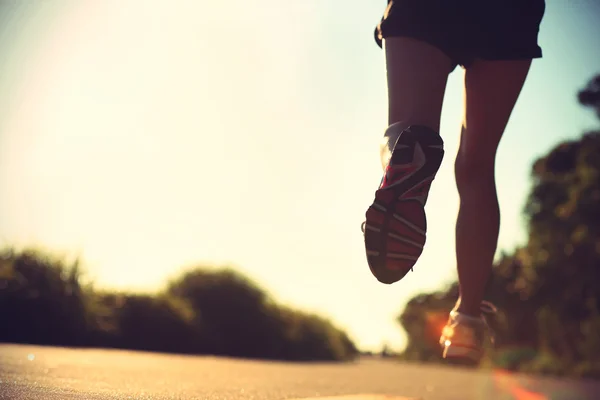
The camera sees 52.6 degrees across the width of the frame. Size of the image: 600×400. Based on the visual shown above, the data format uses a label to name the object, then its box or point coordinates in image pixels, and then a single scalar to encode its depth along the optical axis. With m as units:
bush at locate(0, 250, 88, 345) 5.80
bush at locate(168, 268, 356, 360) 9.26
